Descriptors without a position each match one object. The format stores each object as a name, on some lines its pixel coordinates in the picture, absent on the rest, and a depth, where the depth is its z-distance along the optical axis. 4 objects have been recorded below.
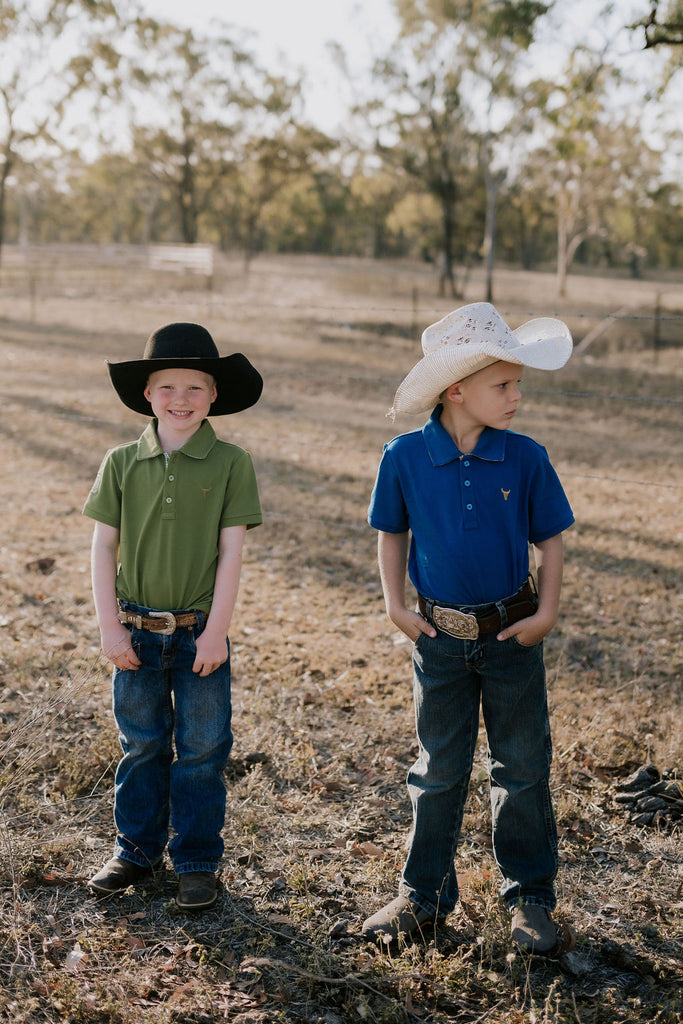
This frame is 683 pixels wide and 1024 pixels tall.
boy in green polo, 2.62
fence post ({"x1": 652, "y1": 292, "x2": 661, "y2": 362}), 15.88
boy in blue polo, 2.40
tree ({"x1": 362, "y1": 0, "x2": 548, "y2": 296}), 25.28
